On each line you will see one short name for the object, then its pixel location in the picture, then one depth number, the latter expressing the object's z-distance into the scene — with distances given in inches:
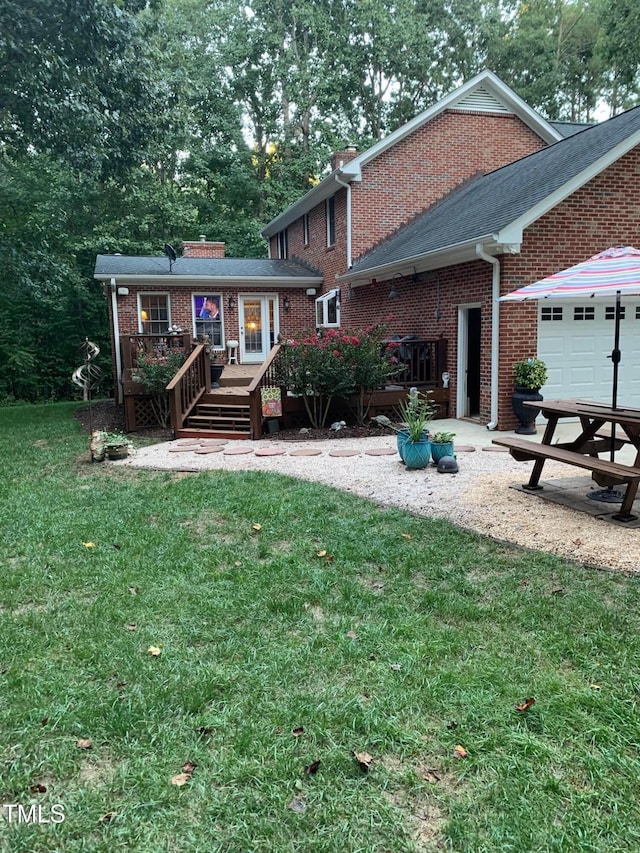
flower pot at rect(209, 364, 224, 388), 471.8
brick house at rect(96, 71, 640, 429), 379.6
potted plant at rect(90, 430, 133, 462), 319.9
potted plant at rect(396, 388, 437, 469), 276.4
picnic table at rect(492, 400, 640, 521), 188.2
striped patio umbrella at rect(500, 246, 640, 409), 196.5
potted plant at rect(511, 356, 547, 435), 367.9
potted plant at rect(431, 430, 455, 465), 279.9
